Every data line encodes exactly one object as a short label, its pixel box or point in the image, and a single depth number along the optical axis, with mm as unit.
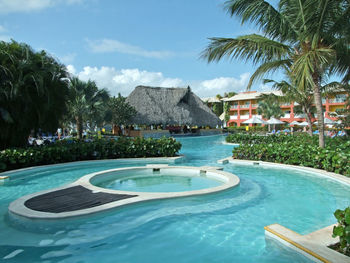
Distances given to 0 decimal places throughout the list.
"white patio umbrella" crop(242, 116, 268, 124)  25484
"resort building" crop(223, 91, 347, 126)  43594
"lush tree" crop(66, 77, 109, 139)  21600
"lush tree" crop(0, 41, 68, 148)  10195
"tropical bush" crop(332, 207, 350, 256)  2801
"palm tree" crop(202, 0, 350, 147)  7664
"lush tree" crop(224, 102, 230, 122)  52547
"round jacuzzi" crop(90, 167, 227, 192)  7523
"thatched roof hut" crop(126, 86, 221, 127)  34878
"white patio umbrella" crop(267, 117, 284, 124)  26464
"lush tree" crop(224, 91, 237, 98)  66562
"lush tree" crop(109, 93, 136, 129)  32438
